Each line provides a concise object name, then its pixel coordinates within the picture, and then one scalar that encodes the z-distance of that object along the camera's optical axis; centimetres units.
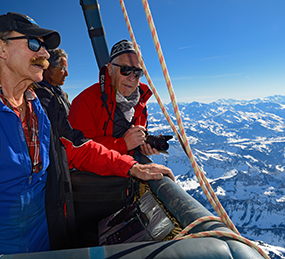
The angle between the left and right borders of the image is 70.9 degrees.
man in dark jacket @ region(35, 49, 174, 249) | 159
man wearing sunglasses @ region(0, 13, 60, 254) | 127
